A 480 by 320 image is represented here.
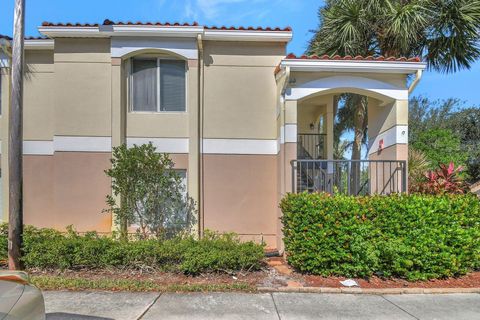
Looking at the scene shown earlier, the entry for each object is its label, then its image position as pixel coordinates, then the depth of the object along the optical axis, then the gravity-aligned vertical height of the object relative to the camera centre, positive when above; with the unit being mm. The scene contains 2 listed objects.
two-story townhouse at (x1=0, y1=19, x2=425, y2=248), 7945 +912
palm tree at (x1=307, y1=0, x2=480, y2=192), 9023 +3689
